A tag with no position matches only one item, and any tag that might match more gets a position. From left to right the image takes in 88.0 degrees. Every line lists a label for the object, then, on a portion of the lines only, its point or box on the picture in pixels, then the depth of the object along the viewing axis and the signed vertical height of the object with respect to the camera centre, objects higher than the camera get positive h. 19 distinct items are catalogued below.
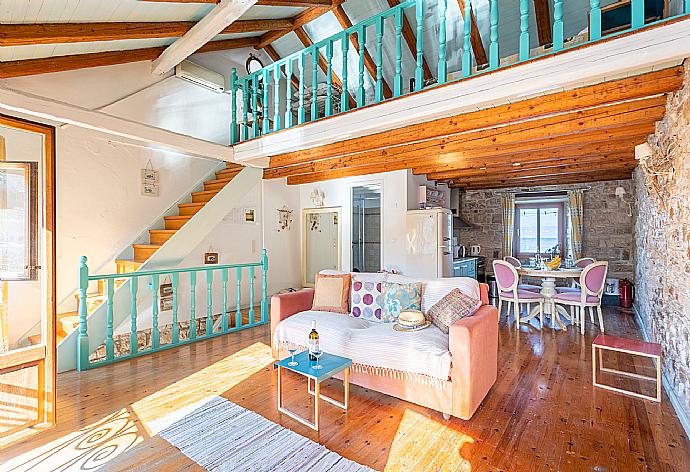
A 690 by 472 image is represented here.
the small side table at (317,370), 2.36 -0.90
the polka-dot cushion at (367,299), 3.52 -0.62
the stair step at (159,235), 4.96 +0.05
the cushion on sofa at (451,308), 2.91 -0.60
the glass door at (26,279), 2.30 -0.26
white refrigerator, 5.55 -0.09
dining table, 5.16 -0.78
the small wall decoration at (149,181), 5.30 +0.87
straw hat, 2.96 -0.71
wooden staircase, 3.99 +0.01
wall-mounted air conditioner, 5.41 +2.58
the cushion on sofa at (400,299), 3.29 -0.58
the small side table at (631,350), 2.83 -0.94
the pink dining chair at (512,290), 5.26 -0.82
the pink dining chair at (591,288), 4.80 -0.72
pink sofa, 2.44 -1.03
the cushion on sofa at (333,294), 3.68 -0.59
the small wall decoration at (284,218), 6.79 +0.38
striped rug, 2.04 -1.29
